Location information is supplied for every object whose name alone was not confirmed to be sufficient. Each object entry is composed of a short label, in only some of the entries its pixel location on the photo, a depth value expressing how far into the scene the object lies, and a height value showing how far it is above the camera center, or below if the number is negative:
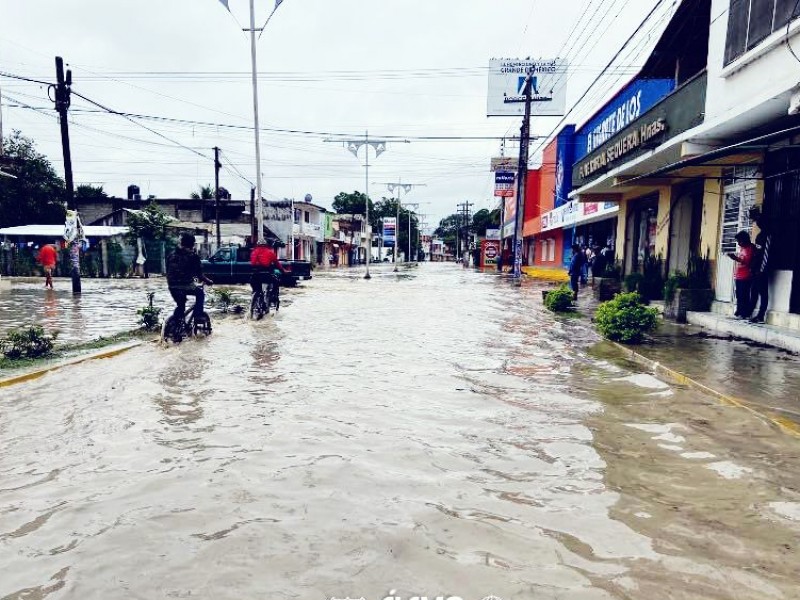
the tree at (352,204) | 100.35 +7.01
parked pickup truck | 24.80 -1.11
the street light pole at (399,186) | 56.26 +5.85
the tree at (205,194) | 56.06 +4.78
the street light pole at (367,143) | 27.53 +4.98
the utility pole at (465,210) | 110.56 +6.80
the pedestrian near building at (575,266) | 17.55 -0.65
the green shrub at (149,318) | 10.48 -1.46
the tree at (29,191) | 38.19 +3.30
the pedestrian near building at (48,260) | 20.89 -0.80
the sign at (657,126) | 11.84 +2.87
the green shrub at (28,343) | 7.60 -1.46
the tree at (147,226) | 33.09 +0.85
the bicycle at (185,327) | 9.25 -1.51
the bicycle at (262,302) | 12.96 -1.44
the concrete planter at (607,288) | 17.02 -1.28
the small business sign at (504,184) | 40.21 +4.63
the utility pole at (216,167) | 38.06 +5.06
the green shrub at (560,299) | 14.66 -1.42
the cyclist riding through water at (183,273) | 9.31 -0.54
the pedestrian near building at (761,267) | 10.05 -0.35
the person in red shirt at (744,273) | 9.95 -0.46
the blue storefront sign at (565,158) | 34.66 +5.46
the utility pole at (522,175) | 27.86 +3.53
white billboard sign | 39.06 +11.17
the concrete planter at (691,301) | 12.16 -1.18
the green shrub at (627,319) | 9.43 -1.26
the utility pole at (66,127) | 18.16 +3.68
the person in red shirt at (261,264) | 12.85 -0.52
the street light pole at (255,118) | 20.52 +4.83
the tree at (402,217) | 108.03 +5.21
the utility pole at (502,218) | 48.53 +2.53
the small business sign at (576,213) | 24.84 +1.67
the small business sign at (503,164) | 42.94 +6.38
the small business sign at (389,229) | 68.25 +1.75
